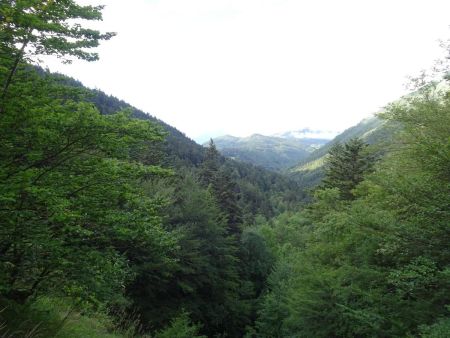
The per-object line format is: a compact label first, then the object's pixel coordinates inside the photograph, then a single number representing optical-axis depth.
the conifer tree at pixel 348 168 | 25.38
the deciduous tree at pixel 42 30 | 4.87
